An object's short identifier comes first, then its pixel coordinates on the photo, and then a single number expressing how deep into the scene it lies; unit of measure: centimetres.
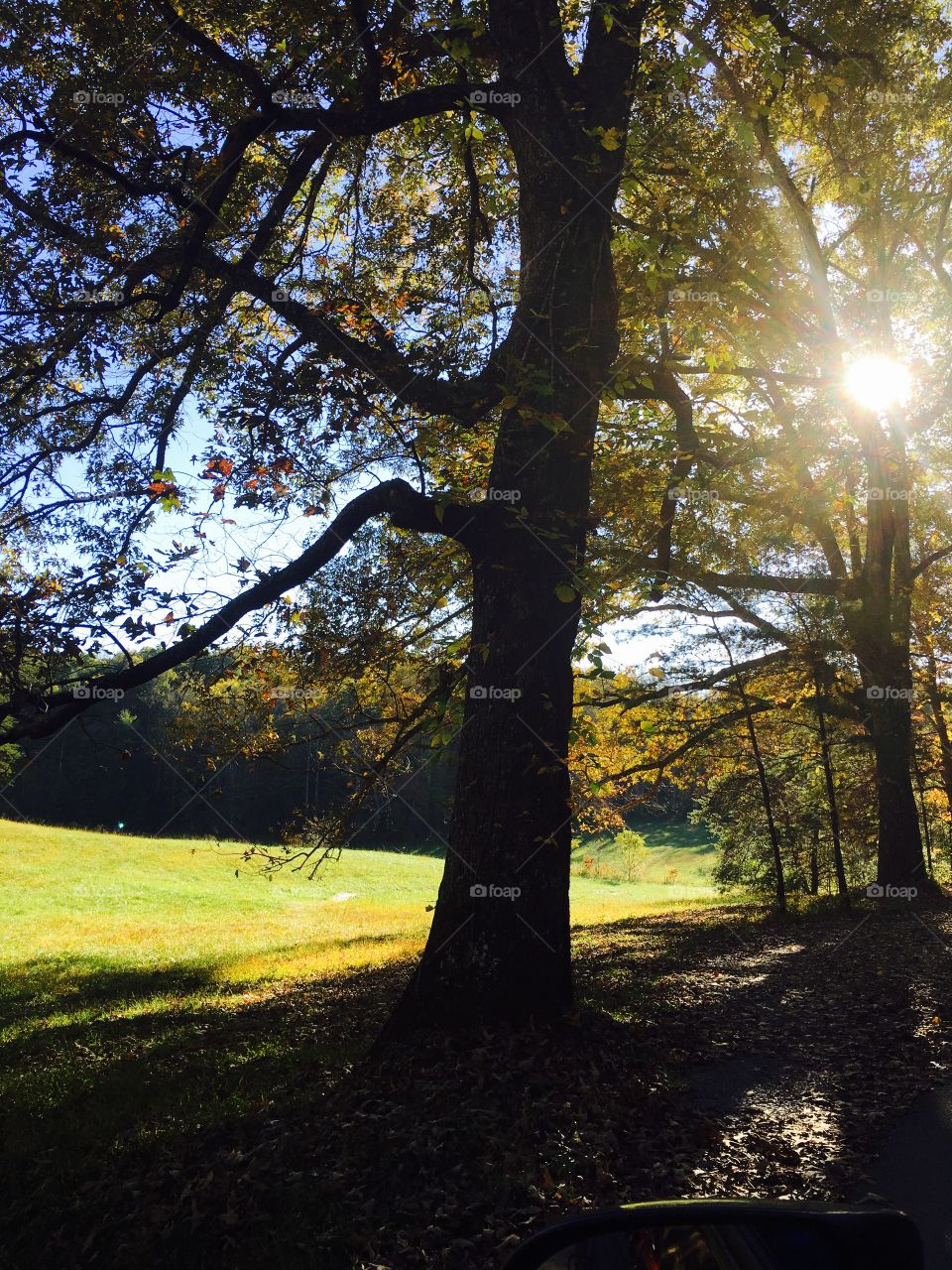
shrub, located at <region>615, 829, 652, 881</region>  1998
